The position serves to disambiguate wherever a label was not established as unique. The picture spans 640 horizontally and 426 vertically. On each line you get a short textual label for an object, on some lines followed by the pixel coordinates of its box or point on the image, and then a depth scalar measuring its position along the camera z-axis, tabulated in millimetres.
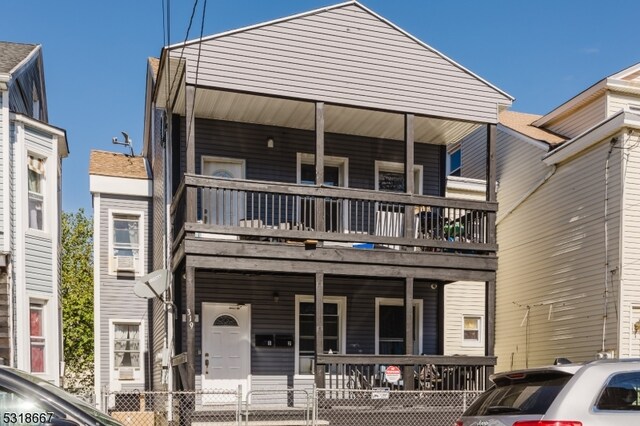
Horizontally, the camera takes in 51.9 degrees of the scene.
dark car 4297
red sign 11797
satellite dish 11562
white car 4688
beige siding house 12945
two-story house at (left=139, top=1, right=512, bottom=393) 11414
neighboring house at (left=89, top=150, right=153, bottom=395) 16422
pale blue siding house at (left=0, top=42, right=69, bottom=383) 12578
